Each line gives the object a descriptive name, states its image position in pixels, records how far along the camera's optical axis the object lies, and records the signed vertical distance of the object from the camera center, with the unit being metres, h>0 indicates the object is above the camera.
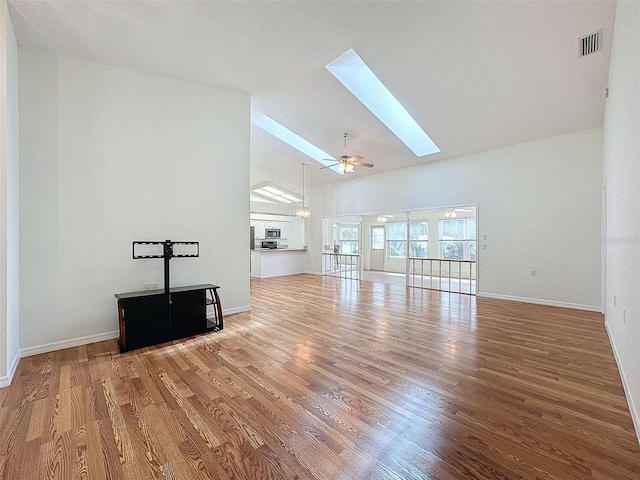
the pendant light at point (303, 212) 9.29 +0.89
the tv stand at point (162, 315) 3.19 -0.96
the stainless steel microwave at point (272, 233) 10.65 +0.23
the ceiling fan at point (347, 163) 5.68 +1.58
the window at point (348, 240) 10.61 -0.03
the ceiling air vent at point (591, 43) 3.01 +2.20
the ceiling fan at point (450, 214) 9.08 +0.86
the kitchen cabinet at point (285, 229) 11.48 +0.41
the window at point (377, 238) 11.67 +0.05
